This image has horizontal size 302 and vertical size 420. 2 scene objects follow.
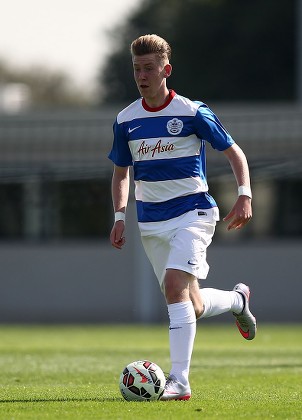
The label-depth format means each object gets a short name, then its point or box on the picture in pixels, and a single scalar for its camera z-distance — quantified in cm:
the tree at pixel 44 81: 16425
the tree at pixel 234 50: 11094
